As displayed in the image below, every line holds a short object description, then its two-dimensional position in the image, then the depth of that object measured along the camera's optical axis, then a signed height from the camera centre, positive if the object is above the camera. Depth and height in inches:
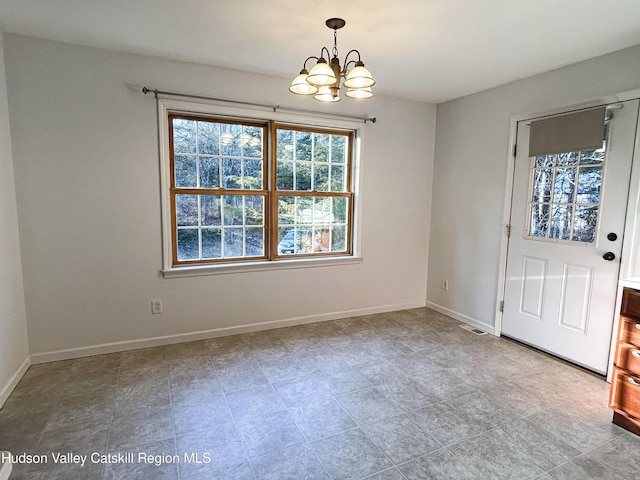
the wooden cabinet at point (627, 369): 81.8 -38.1
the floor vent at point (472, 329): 142.4 -51.2
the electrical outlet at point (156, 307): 123.6 -37.6
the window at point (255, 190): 126.4 +3.7
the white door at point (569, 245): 103.5 -12.9
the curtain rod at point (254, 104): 115.0 +34.3
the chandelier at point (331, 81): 72.8 +25.7
